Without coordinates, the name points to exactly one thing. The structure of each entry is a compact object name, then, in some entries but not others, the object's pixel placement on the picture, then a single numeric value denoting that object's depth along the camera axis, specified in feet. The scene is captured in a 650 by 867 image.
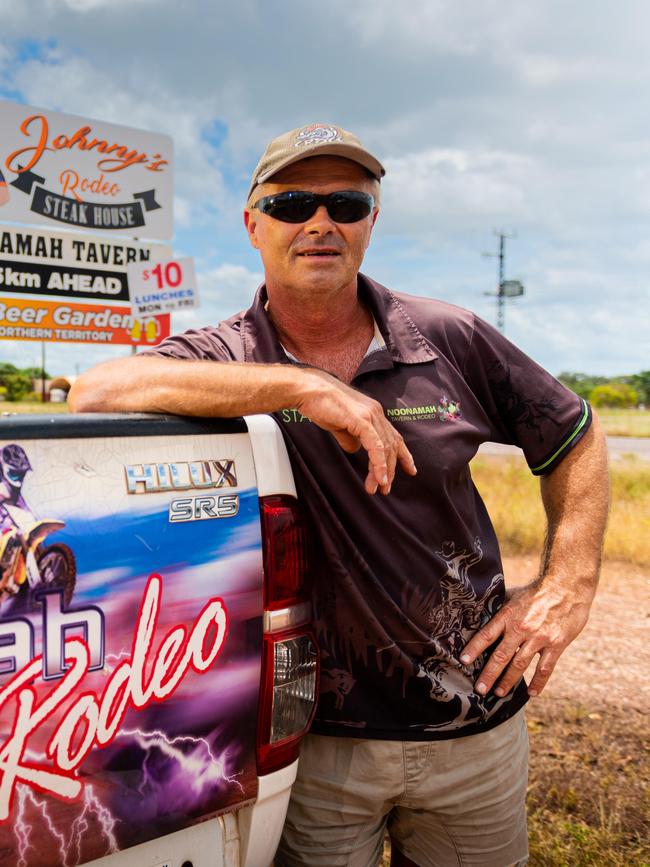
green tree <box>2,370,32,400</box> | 150.51
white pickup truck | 4.16
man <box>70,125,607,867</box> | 6.60
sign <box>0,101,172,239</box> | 24.63
